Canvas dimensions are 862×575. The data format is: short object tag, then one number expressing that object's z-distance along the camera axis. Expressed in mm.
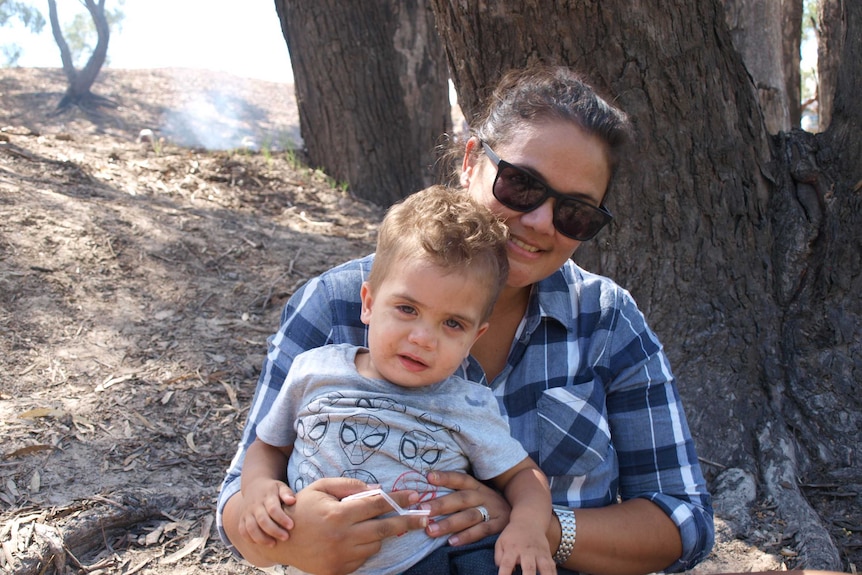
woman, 2125
